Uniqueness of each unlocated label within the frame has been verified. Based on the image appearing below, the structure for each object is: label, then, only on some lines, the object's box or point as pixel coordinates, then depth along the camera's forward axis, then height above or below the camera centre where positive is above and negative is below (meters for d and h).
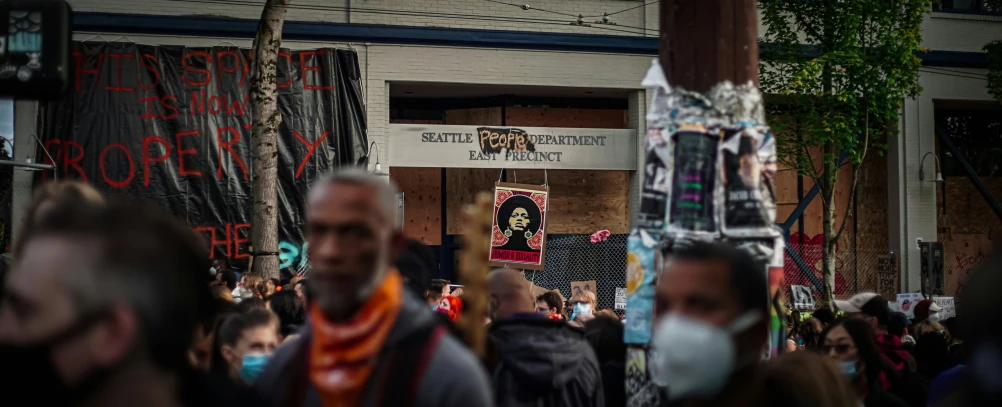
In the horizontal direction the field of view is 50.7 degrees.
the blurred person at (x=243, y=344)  4.97 -0.55
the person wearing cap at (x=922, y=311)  12.71 -0.95
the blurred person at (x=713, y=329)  3.07 -0.29
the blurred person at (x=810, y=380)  3.40 -0.50
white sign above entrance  20.88 +1.64
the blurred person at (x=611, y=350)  6.57 -0.76
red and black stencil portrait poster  17.34 +0.04
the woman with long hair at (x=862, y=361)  5.67 -0.70
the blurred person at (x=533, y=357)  5.82 -0.71
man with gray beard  2.71 -0.27
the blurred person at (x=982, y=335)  1.85 -0.18
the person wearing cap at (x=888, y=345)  6.25 -0.78
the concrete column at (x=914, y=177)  23.52 +1.22
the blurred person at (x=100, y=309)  2.23 -0.18
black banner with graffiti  18.56 +1.71
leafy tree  18.59 +2.87
